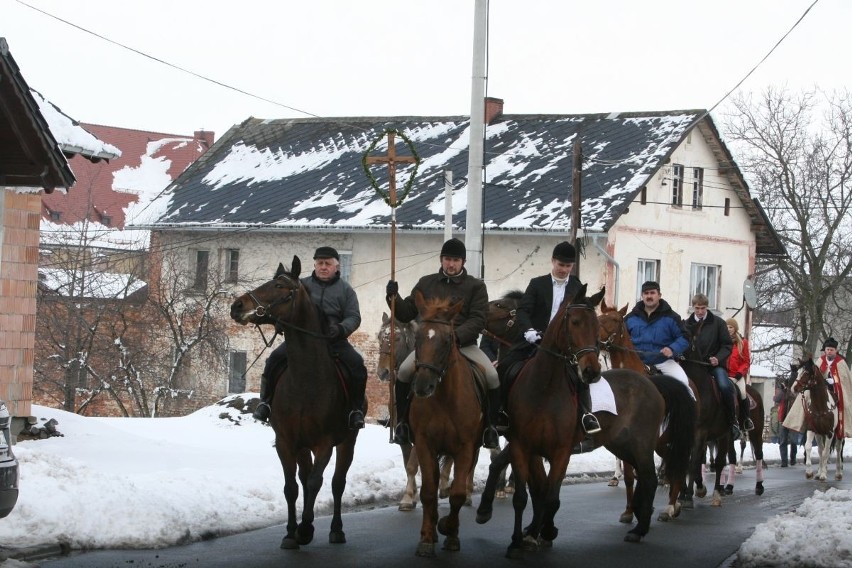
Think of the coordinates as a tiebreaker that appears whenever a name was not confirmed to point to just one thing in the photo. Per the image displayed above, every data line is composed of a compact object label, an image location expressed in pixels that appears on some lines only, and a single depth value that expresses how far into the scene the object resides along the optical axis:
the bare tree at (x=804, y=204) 53.31
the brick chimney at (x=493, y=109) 48.44
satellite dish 43.66
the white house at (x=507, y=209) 41.38
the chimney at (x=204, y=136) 75.44
